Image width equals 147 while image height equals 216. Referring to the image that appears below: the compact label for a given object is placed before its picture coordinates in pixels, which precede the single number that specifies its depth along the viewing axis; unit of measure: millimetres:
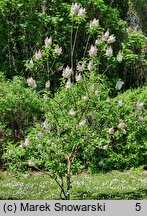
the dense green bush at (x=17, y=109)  11883
